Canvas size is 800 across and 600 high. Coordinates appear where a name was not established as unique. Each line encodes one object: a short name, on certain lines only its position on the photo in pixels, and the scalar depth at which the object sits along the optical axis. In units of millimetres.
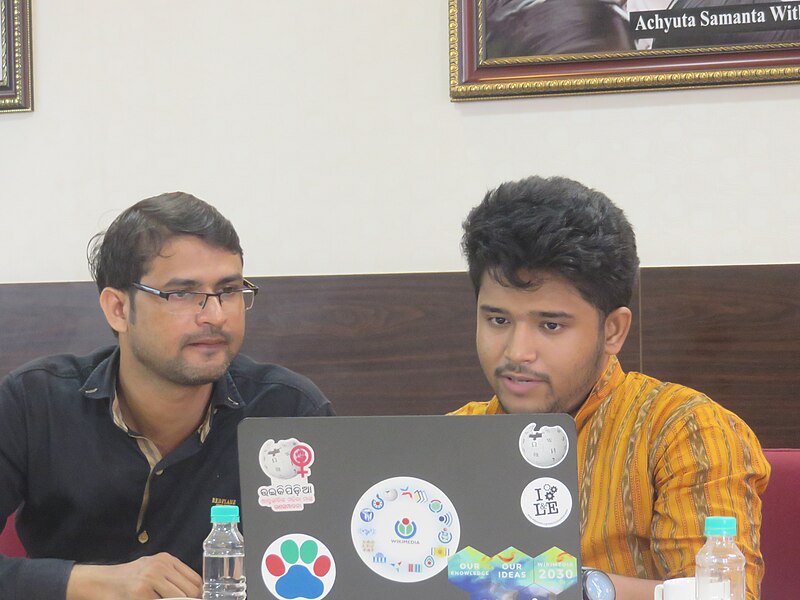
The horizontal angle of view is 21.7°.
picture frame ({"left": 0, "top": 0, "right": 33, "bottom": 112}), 3781
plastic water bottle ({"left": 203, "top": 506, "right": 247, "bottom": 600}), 2273
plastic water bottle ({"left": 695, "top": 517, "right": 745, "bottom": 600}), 2040
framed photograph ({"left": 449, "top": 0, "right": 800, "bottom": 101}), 3284
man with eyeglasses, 2818
